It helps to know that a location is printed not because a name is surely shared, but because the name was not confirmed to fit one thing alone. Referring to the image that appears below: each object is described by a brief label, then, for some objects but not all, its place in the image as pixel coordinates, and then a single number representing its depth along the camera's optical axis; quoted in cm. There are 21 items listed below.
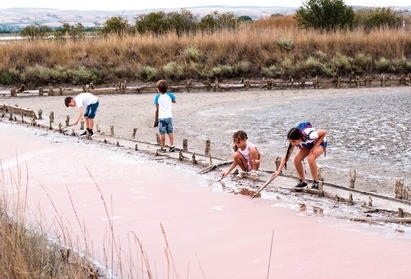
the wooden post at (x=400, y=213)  700
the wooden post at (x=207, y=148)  1048
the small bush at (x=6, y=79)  2336
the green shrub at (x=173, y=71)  2334
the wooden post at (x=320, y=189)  794
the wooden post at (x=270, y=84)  2231
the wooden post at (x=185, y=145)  1087
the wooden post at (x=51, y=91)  2136
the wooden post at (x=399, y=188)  743
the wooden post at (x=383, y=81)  2262
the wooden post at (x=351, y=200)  759
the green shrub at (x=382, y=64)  2420
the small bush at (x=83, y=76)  2333
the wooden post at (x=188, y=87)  2212
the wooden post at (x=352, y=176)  800
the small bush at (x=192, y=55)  2456
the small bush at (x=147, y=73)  2333
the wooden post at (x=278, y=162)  895
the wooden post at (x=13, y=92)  2136
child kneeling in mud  879
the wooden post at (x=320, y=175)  809
